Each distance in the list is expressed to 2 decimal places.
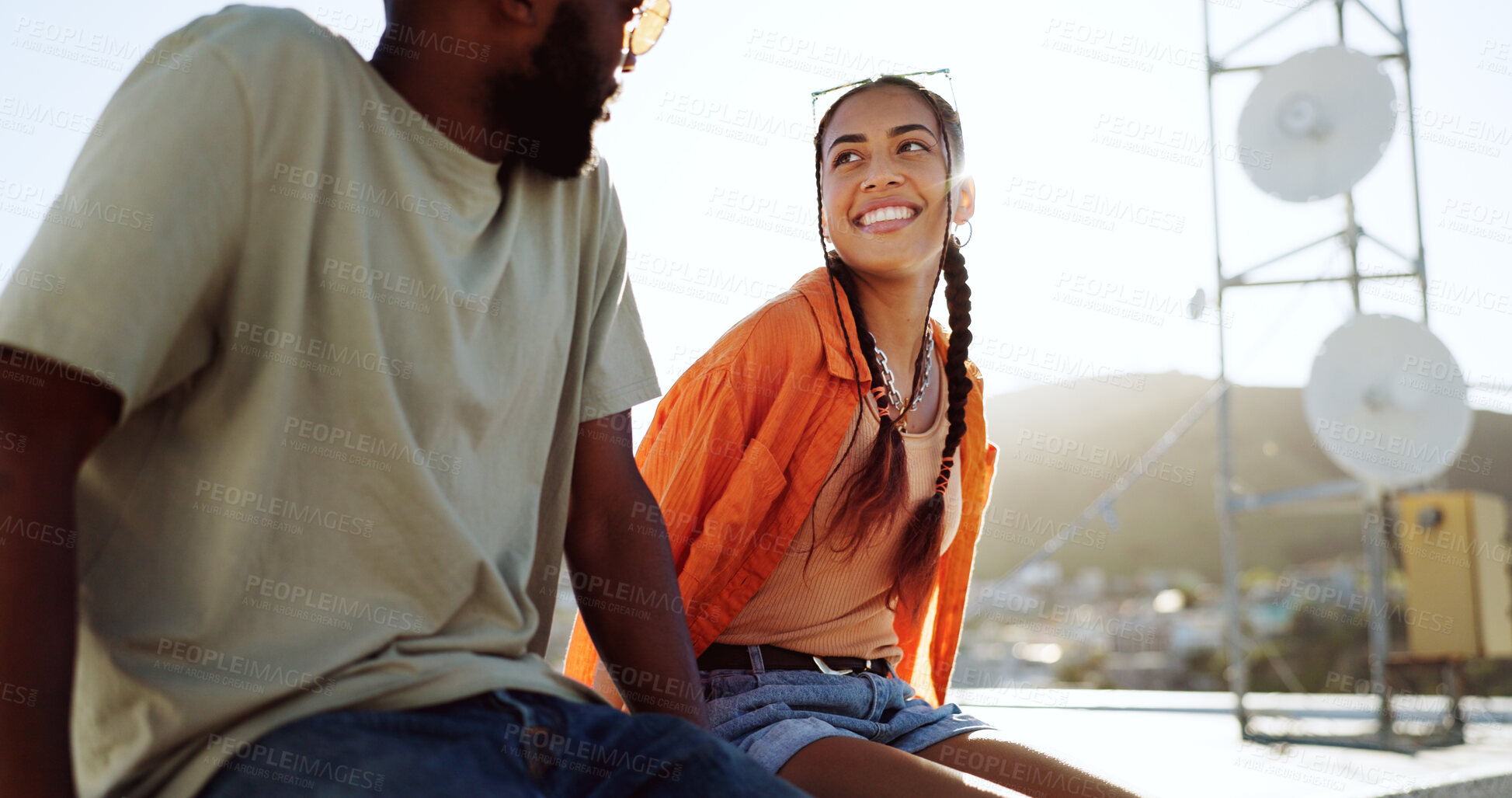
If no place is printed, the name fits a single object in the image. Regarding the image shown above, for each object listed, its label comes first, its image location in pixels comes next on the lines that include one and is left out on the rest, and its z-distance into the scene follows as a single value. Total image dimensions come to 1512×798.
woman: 2.03
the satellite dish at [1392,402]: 5.84
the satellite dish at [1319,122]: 6.19
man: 1.01
